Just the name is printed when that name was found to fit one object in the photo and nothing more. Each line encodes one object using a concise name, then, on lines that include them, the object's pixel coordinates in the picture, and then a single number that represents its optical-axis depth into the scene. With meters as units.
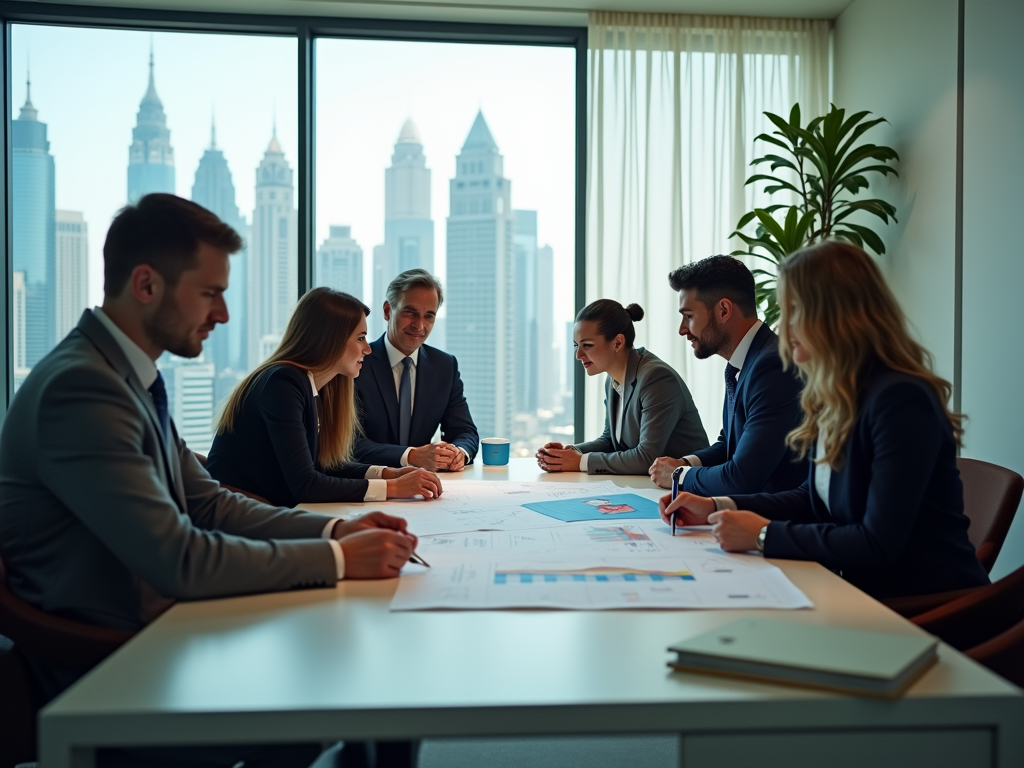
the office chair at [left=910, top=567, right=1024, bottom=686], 1.61
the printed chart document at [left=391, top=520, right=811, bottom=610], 1.45
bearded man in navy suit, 2.52
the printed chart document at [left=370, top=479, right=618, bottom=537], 2.06
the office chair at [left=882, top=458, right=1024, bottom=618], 2.19
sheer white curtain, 5.09
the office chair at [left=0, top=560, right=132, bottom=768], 1.43
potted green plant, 4.25
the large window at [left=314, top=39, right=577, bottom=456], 5.15
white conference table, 1.03
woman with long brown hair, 2.50
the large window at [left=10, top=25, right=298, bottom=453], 5.02
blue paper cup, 3.20
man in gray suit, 1.42
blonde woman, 1.64
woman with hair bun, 3.12
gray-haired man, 3.59
